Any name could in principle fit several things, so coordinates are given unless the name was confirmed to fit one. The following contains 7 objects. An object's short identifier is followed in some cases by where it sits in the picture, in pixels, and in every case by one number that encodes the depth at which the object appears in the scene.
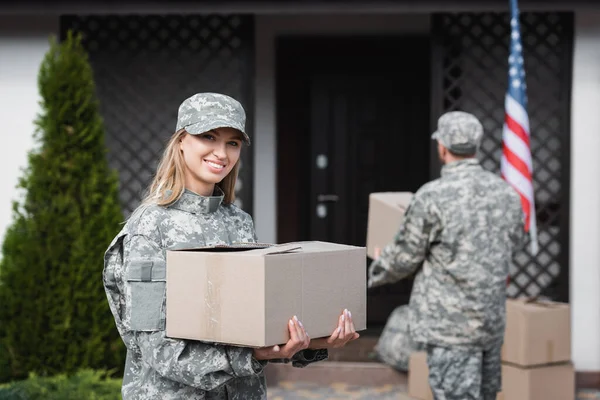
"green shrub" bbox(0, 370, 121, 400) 5.25
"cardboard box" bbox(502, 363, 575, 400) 5.57
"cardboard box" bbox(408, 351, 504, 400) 6.05
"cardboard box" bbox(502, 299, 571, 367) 5.49
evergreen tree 5.86
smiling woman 2.31
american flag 6.03
